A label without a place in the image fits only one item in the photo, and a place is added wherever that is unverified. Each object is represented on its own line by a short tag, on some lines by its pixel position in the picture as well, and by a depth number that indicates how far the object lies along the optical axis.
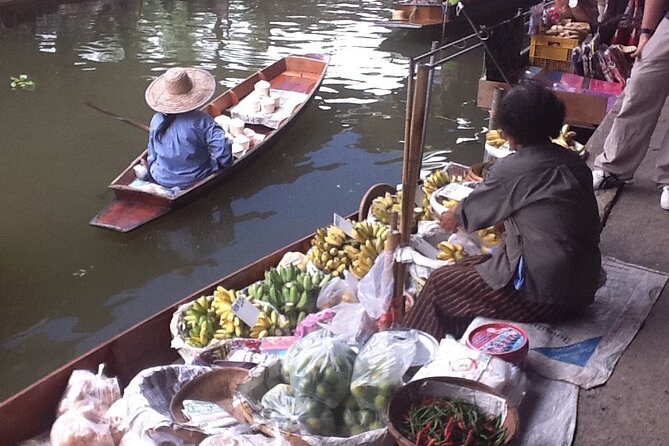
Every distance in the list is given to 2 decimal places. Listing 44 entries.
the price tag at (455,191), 3.51
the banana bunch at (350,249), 3.54
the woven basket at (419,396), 2.07
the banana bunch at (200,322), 3.26
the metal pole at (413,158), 2.28
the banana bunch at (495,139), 4.24
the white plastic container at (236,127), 7.03
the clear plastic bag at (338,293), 3.32
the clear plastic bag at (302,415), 2.17
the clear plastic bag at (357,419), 2.19
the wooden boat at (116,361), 2.81
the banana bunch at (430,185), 3.85
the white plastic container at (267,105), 7.64
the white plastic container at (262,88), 7.77
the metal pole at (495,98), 4.55
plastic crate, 7.07
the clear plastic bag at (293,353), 2.31
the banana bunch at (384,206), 3.91
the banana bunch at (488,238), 3.38
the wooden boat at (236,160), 5.79
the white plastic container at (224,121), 7.13
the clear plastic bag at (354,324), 2.84
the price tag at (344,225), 3.71
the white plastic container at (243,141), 6.87
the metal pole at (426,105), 2.32
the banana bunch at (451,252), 3.23
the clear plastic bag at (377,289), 2.66
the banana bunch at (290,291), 3.34
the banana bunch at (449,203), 3.47
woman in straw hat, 5.80
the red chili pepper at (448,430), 1.95
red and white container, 2.40
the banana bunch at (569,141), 4.34
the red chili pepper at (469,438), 1.94
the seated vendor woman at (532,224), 2.51
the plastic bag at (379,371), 2.21
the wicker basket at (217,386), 2.66
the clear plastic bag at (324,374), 2.20
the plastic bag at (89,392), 2.84
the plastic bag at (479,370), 2.27
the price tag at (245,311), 3.12
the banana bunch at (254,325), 3.18
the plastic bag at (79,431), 2.51
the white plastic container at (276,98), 7.80
